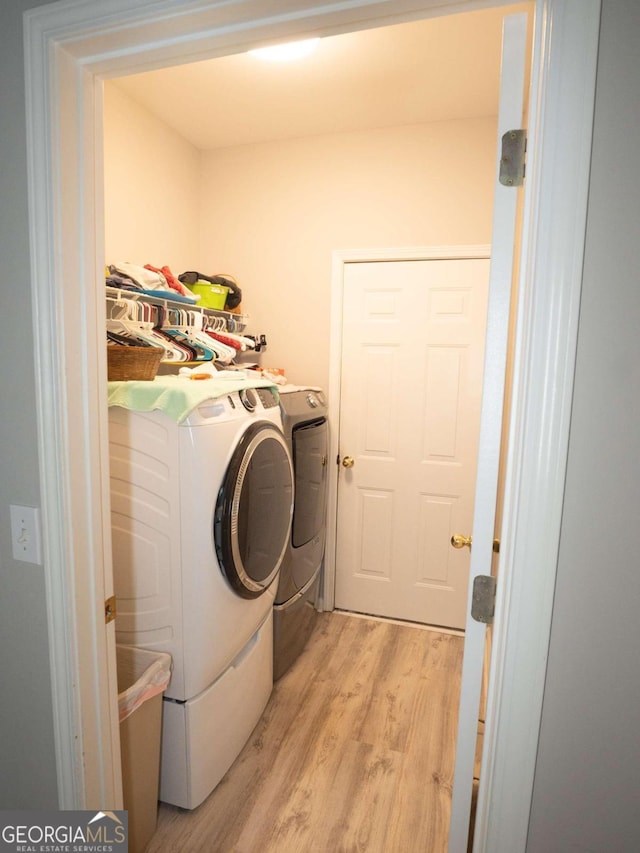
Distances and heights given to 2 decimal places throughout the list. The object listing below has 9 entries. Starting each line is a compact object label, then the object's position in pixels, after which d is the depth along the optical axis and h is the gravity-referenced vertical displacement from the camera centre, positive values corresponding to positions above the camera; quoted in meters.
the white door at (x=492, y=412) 0.71 -0.06
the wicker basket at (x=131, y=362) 1.38 +0.02
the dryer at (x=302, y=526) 2.02 -0.77
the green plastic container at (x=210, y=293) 2.36 +0.42
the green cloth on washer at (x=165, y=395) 1.28 -0.07
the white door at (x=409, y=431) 2.48 -0.31
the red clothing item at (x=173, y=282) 2.04 +0.40
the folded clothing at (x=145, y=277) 1.80 +0.39
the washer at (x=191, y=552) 1.33 -0.56
